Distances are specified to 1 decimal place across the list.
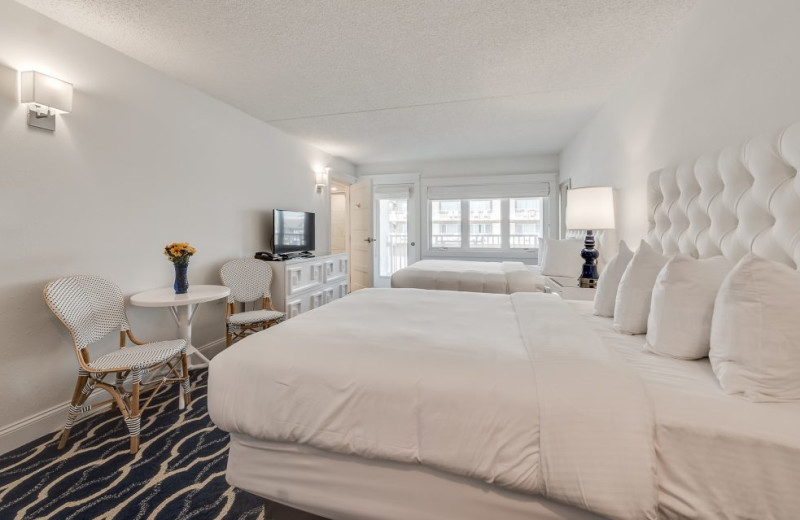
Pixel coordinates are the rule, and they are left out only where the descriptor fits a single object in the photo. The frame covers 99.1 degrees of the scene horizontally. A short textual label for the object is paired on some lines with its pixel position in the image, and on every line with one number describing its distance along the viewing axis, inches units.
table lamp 111.8
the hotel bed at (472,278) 142.7
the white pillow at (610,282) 78.8
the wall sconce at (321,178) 203.6
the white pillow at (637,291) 65.0
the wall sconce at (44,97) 76.5
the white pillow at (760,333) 38.3
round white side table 91.4
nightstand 108.4
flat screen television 157.5
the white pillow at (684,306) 50.8
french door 253.8
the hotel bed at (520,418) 36.4
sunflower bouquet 100.8
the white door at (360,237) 239.8
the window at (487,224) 233.5
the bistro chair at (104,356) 74.9
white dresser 145.9
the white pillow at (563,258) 143.8
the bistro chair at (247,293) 121.7
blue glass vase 102.4
